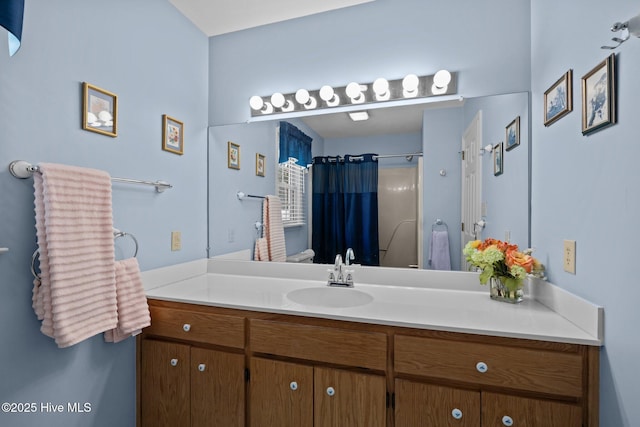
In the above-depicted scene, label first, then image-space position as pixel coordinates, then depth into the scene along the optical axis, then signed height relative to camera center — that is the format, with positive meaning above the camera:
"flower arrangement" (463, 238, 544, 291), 1.30 -0.21
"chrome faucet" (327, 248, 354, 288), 1.67 -0.33
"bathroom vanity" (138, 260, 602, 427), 1.03 -0.54
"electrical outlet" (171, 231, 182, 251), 1.82 -0.16
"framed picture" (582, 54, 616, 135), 0.91 +0.37
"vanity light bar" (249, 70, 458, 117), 1.68 +0.69
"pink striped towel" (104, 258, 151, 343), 1.37 -0.41
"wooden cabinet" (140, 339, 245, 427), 1.39 -0.81
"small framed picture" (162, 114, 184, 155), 1.75 +0.45
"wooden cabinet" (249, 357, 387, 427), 1.20 -0.74
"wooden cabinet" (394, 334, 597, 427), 1.00 -0.57
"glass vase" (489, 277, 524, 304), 1.35 -0.34
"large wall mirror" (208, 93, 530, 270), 1.54 +0.26
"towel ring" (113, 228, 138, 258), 1.42 -0.10
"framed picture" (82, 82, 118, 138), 1.34 +0.46
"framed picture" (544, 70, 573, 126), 1.15 +0.46
